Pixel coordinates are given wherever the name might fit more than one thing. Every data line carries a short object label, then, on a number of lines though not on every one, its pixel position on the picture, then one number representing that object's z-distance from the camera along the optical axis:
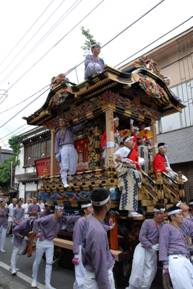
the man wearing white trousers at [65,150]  7.66
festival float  6.14
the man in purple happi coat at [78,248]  4.52
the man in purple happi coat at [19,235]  6.94
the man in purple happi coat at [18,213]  11.66
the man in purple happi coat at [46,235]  5.95
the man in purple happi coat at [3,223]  10.29
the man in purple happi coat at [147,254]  4.90
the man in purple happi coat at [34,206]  7.79
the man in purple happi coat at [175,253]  3.87
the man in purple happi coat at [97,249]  2.73
